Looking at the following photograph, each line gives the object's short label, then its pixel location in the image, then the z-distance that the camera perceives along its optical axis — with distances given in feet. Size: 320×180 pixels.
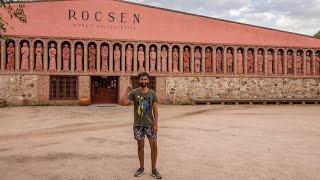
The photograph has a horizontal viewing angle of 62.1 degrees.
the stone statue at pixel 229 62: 67.46
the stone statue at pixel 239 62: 67.97
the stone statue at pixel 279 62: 70.44
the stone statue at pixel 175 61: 64.44
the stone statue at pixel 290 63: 70.95
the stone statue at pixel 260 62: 69.40
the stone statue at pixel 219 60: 67.10
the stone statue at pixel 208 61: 66.54
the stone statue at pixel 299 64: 71.41
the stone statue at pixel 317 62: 72.28
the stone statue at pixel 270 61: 69.87
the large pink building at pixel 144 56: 57.67
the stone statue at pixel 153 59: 63.16
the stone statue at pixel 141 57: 62.49
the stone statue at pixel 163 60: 63.93
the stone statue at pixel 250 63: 68.74
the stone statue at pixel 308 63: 71.77
